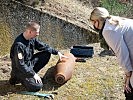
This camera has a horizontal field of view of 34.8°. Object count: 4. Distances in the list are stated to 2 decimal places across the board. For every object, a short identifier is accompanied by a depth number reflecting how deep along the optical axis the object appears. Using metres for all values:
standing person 2.22
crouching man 2.82
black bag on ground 3.70
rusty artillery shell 3.05
